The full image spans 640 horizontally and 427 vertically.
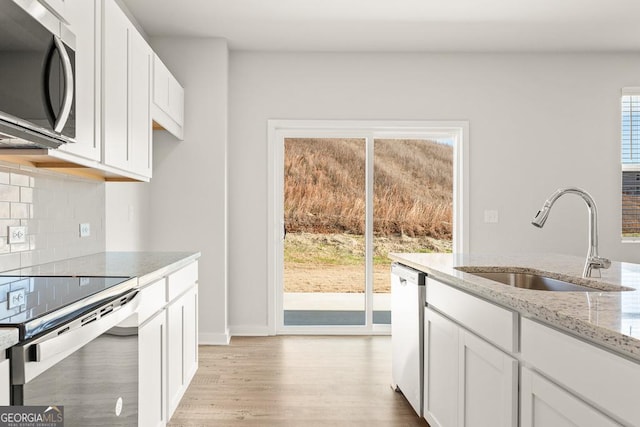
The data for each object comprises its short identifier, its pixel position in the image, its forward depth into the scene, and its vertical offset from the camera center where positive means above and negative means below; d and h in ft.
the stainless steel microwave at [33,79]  4.99 +1.48
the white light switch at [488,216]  15.12 -0.10
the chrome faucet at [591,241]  6.26 -0.36
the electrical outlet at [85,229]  9.16 -0.33
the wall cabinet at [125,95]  7.69 +2.07
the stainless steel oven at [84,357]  3.55 -1.28
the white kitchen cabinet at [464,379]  5.20 -2.12
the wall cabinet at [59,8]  5.71 +2.50
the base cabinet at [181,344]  8.12 -2.46
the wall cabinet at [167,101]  10.84 +2.74
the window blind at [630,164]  15.28 +1.55
